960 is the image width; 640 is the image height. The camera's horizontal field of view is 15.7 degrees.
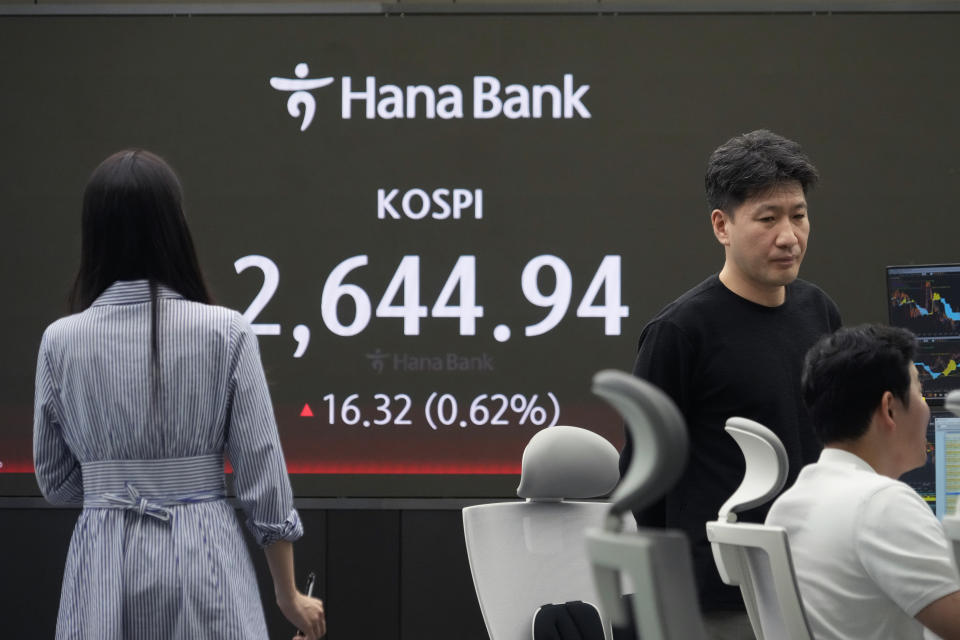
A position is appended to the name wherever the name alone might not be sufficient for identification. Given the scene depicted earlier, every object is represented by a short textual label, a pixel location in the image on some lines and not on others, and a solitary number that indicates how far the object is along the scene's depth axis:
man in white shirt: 5.69
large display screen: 9.38
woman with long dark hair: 6.07
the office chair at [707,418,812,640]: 5.53
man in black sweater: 6.47
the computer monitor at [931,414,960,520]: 7.18
